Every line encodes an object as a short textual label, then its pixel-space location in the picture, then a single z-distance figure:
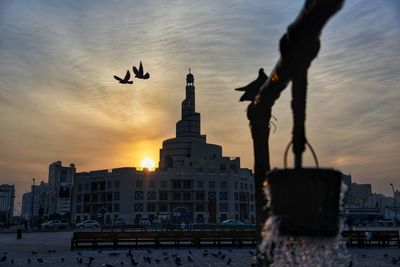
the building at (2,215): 128.29
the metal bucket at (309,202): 2.55
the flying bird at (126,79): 19.33
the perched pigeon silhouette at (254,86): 4.97
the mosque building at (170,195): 99.50
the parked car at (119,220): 96.44
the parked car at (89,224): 74.56
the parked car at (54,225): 72.44
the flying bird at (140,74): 18.42
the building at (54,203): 168.88
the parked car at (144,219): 88.57
